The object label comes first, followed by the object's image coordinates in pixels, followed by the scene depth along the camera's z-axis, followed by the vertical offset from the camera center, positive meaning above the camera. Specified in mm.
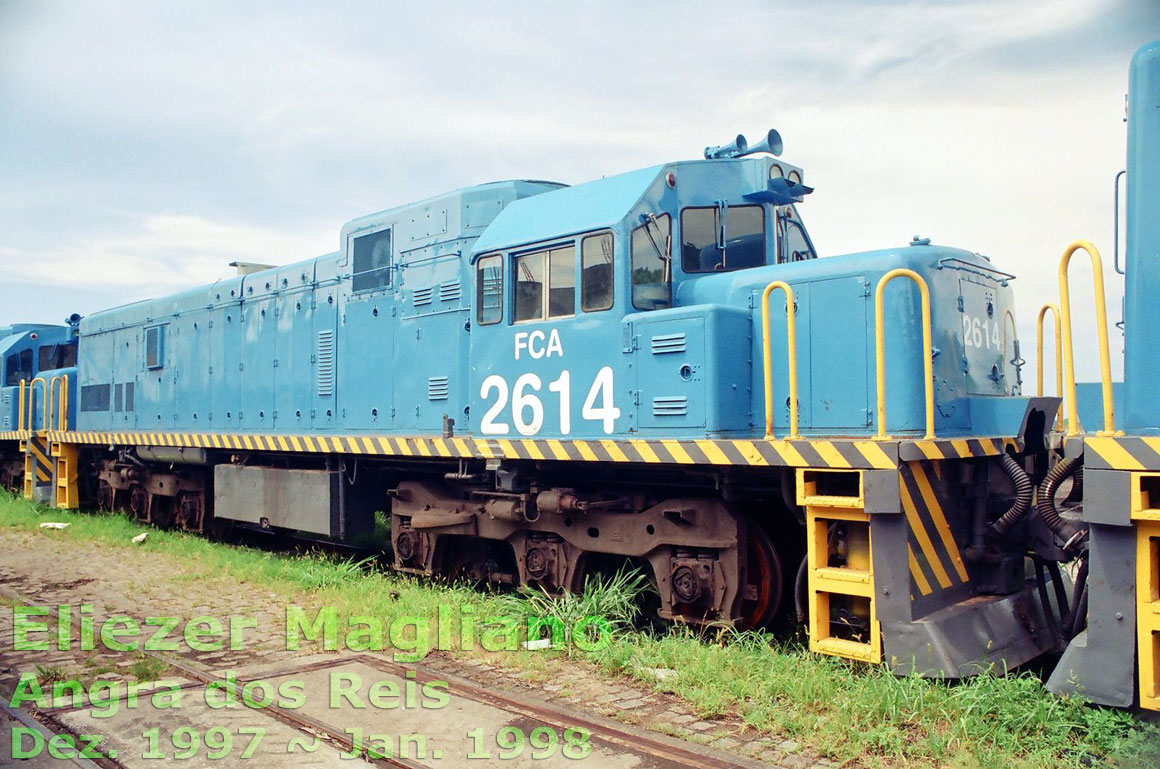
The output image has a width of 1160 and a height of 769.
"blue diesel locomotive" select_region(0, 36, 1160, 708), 5480 -24
